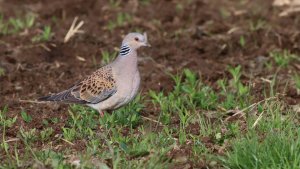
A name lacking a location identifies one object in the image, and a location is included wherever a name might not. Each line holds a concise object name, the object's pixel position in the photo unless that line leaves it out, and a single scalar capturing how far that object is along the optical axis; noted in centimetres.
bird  1493
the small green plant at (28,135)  1369
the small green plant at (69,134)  1377
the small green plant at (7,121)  1465
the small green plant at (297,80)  1703
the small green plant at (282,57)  1919
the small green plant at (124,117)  1457
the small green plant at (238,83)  1658
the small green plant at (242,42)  2092
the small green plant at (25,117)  1500
